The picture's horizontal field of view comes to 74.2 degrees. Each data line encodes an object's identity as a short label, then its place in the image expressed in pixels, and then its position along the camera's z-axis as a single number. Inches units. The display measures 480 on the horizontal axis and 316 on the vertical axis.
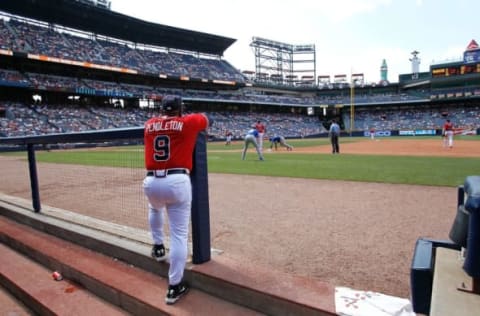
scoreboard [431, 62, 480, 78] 1911.9
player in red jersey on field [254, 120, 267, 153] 567.2
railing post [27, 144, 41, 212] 195.8
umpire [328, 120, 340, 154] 638.5
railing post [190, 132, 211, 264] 106.0
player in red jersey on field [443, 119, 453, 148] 710.0
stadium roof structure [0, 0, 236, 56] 1582.2
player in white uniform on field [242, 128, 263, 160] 530.9
